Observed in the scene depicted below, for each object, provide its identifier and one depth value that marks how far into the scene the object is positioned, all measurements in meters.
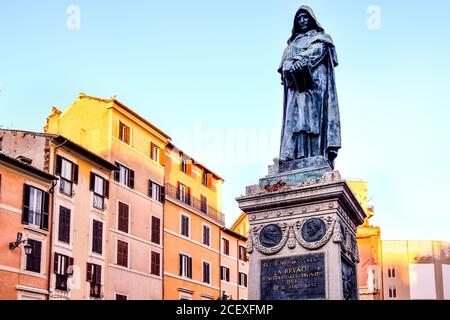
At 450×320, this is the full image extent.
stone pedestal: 12.06
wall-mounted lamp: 36.12
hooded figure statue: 13.74
